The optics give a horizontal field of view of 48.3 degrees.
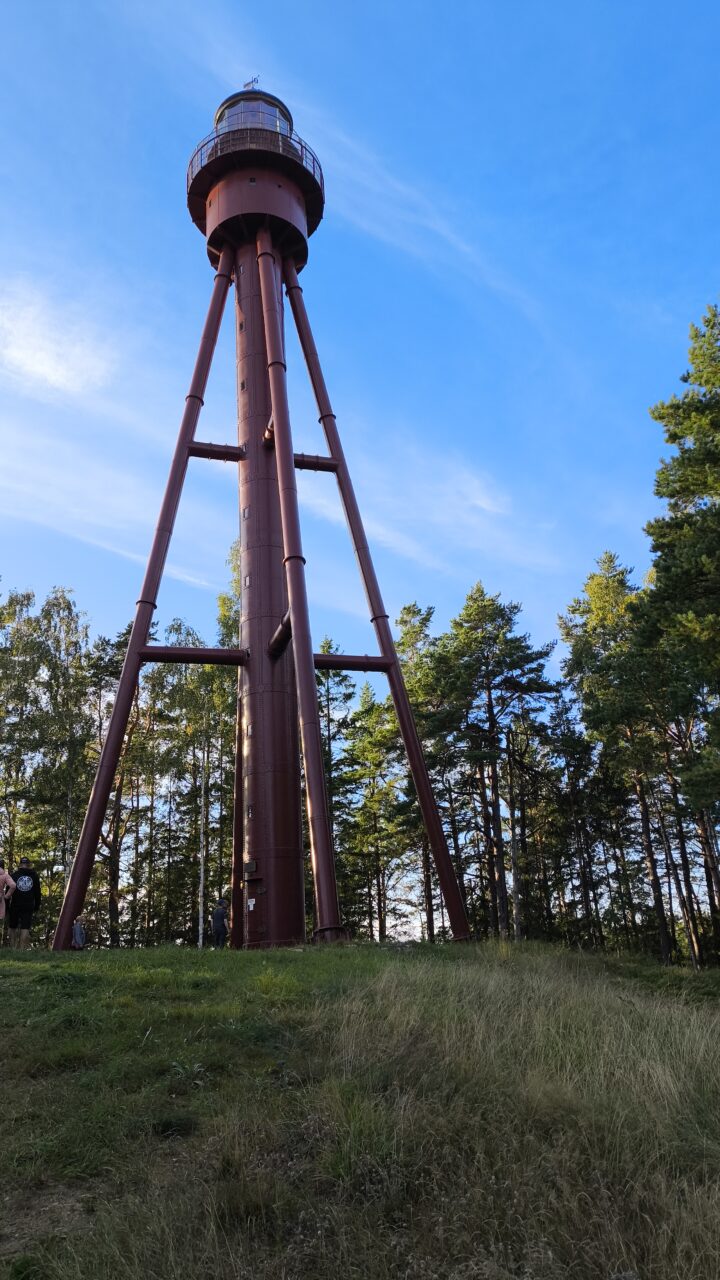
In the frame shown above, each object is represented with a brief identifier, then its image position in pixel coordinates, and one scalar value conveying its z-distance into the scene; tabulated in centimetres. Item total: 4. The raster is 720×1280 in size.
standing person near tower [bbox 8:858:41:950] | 1370
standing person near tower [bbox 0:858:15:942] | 1323
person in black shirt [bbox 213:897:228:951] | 1903
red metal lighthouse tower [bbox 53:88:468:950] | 1577
